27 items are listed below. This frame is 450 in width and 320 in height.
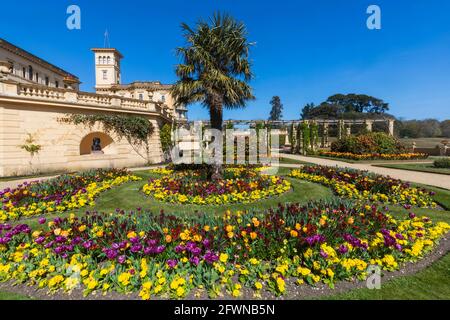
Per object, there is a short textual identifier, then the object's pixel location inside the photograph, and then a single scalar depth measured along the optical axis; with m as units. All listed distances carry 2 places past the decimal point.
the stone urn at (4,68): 12.59
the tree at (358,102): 106.09
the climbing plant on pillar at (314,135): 27.30
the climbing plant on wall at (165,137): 19.19
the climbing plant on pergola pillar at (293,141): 30.24
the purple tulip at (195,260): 3.04
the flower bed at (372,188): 6.61
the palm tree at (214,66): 8.40
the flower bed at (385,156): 19.19
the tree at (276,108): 115.12
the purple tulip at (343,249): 3.17
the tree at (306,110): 106.81
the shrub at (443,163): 14.34
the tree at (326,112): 91.26
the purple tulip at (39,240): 3.39
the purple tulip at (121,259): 3.03
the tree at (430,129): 69.00
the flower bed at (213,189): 6.84
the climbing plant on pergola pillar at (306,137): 26.95
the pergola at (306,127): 27.59
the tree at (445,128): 68.11
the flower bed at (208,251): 2.90
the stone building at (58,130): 12.16
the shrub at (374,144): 20.50
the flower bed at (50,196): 6.03
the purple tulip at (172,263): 2.97
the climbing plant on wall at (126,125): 14.48
